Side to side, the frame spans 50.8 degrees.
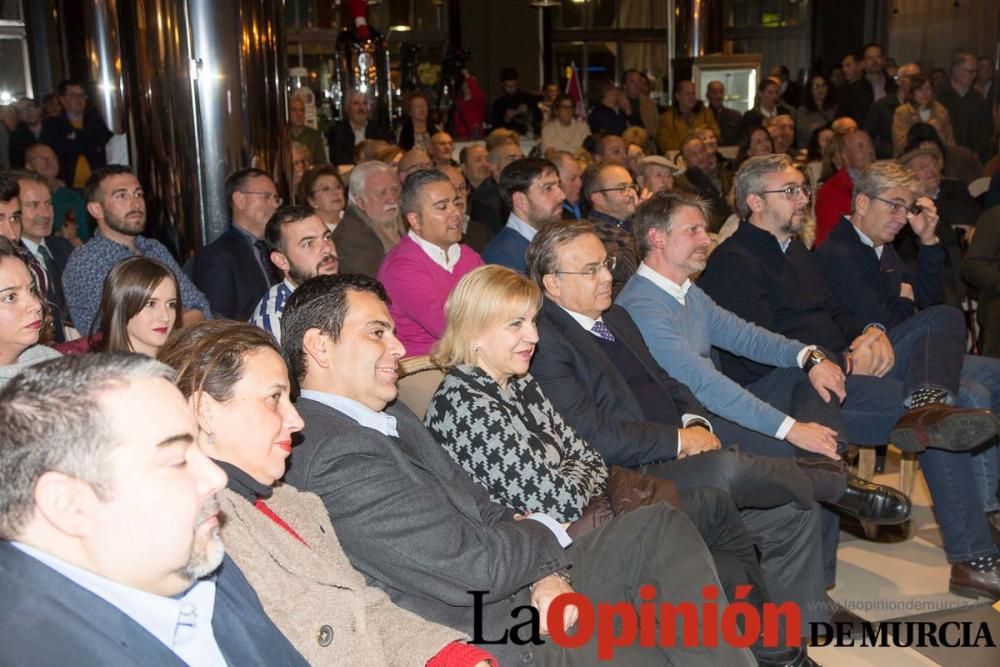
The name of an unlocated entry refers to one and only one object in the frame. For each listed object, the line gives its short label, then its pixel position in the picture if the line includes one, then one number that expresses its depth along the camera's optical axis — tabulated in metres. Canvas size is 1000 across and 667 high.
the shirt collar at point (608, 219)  4.69
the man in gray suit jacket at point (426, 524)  1.95
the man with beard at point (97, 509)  1.14
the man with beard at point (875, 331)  3.18
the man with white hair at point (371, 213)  4.62
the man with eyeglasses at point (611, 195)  4.71
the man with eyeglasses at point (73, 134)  7.89
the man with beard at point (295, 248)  3.36
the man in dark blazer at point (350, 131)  8.25
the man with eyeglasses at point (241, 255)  4.01
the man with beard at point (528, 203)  4.38
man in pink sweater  3.65
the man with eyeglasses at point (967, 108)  9.08
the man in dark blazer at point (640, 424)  2.74
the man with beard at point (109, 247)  3.60
